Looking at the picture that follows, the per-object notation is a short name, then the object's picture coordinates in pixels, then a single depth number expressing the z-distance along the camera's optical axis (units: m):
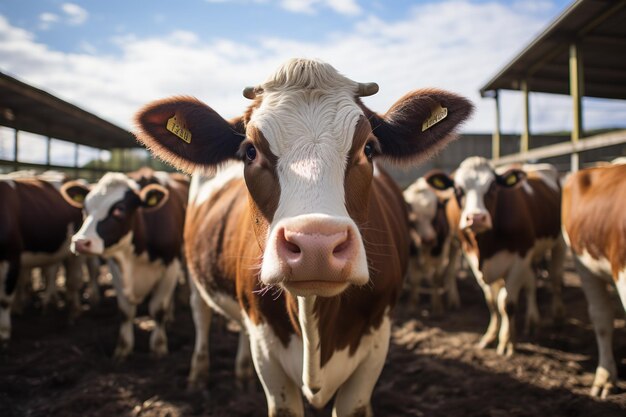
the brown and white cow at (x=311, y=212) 1.38
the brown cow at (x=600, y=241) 3.11
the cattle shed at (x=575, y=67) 5.19
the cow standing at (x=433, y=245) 6.43
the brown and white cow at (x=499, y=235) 4.47
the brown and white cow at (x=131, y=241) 4.37
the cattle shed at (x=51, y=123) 7.73
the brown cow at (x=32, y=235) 4.80
